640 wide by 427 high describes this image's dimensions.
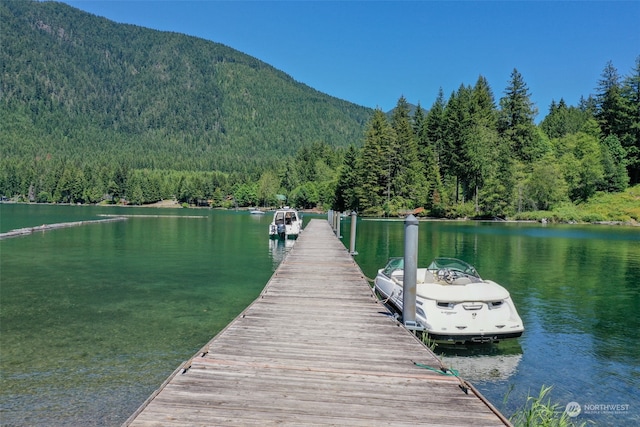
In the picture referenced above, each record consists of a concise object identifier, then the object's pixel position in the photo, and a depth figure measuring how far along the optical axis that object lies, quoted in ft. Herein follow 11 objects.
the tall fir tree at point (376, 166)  266.57
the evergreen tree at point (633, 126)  253.03
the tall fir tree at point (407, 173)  266.16
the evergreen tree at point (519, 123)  267.18
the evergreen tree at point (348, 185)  296.92
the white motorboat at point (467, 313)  34.45
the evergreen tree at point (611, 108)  264.31
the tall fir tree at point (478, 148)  245.86
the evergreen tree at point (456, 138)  256.52
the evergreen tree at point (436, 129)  290.76
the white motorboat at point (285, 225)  133.80
